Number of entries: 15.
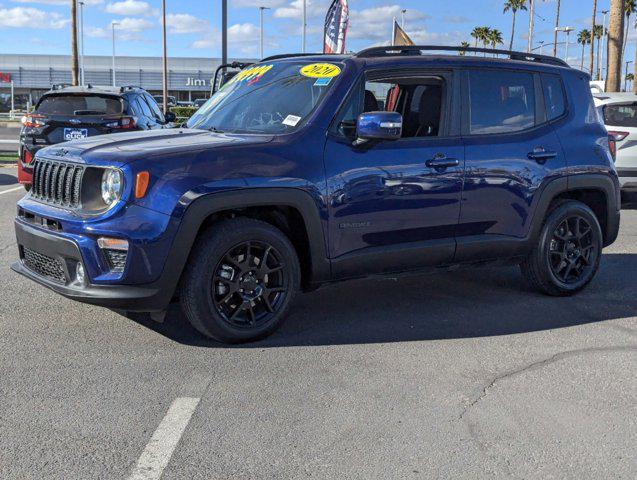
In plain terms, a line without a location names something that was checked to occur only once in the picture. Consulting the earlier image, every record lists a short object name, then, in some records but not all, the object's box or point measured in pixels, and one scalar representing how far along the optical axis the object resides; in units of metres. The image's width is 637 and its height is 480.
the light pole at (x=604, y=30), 71.24
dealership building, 79.81
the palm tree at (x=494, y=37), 83.56
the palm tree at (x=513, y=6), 75.31
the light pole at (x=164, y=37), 43.19
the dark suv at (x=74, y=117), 10.02
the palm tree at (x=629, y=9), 57.90
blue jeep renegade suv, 4.21
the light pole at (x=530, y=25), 51.13
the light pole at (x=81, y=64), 62.50
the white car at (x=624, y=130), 10.48
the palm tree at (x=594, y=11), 52.84
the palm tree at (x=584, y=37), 92.81
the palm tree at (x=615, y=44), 21.62
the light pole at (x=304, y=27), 32.06
